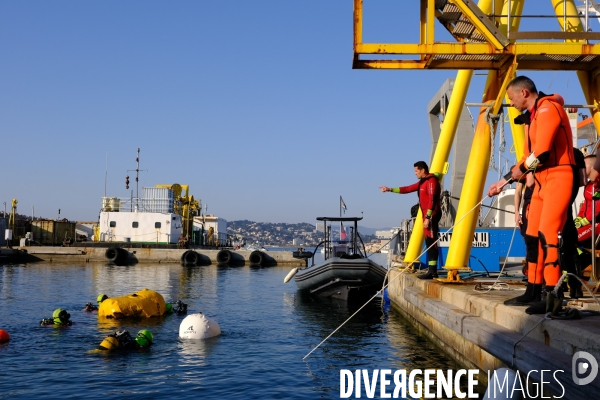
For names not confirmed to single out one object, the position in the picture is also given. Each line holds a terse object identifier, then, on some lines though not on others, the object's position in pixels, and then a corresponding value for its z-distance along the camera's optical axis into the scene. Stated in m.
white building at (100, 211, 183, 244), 49.12
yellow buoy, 13.16
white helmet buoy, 10.84
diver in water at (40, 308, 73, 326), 12.03
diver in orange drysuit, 5.67
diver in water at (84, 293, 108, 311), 14.77
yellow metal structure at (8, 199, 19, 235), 52.67
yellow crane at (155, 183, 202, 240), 55.16
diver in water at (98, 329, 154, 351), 9.63
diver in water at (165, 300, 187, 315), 14.38
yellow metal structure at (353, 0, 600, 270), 8.88
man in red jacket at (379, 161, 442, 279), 11.39
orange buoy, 10.41
